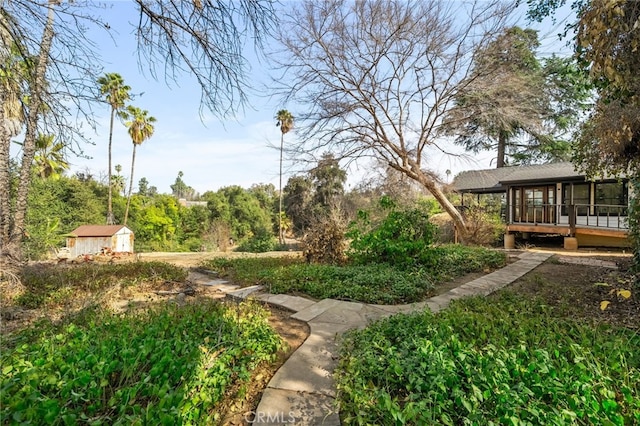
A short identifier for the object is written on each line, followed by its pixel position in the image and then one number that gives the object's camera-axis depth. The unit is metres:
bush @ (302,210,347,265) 6.68
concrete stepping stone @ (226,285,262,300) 4.32
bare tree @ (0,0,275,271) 2.15
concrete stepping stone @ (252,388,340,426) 1.72
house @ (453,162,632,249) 9.94
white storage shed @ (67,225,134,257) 12.70
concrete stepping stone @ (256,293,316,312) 3.88
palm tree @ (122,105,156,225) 18.75
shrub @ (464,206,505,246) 10.94
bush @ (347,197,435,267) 5.85
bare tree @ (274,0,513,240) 7.70
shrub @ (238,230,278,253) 15.26
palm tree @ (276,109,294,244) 17.05
